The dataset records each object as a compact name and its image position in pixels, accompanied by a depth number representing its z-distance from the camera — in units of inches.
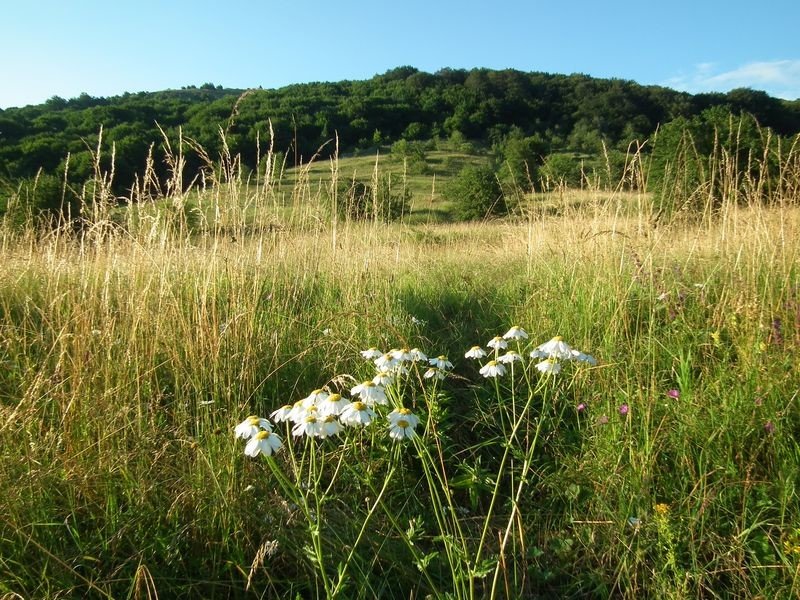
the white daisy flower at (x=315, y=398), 41.5
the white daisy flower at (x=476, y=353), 61.9
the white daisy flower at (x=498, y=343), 57.8
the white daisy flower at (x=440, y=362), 57.1
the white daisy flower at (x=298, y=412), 40.6
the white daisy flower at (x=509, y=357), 52.6
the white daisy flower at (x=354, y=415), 38.4
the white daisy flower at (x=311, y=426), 38.5
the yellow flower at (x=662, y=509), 48.5
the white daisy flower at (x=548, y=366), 48.2
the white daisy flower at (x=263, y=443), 38.3
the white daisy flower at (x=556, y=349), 50.4
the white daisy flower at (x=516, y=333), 57.9
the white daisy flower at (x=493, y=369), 56.4
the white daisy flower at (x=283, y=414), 43.5
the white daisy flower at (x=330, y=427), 38.3
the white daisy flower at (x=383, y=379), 44.6
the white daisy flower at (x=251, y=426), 41.9
